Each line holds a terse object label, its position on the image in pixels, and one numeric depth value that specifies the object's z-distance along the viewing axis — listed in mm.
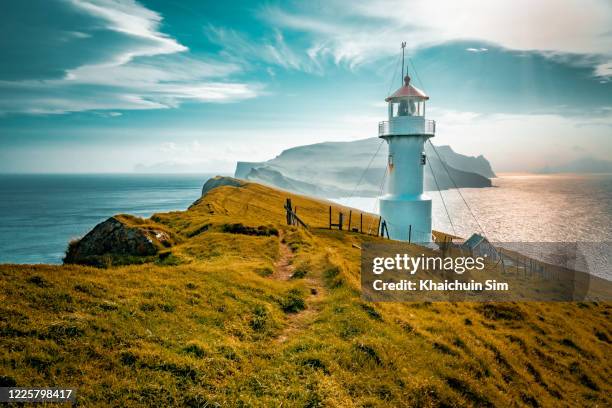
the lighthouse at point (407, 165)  36188
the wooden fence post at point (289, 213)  36525
